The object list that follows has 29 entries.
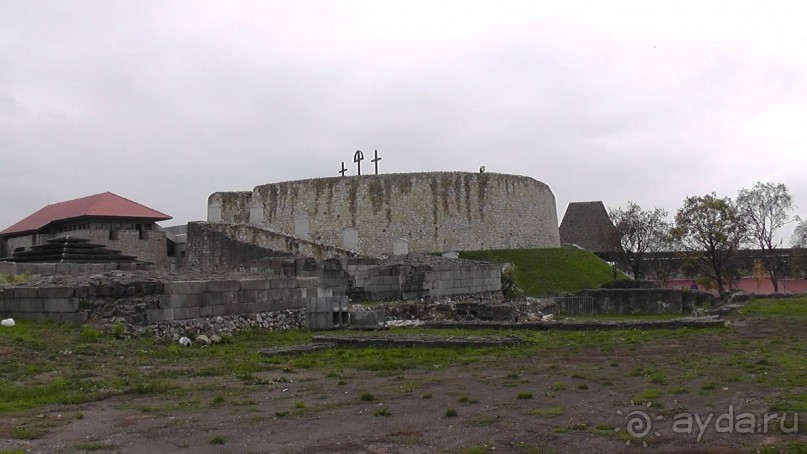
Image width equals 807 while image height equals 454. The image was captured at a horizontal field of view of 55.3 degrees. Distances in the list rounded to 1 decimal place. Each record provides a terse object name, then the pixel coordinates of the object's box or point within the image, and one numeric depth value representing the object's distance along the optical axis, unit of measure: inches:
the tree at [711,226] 1690.5
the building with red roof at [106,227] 1659.7
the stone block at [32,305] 527.3
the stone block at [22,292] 528.7
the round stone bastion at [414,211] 2022.6
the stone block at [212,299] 571.6
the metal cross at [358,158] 2126.0
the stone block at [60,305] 518.6
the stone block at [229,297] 591.4
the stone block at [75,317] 516.1
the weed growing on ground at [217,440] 235.8
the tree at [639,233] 2212.1
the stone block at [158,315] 524.7
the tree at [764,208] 1935.3
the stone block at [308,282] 683.4
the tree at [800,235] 2333.9
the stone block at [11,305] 537.0
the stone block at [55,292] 518.0
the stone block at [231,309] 592.5
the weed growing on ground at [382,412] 277.1
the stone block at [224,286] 578.9
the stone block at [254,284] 611.0
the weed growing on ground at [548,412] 271.4
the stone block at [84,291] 519.4
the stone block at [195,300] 558.6
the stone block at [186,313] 545.2
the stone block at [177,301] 540.1
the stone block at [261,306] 625.0
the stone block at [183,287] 539.8
